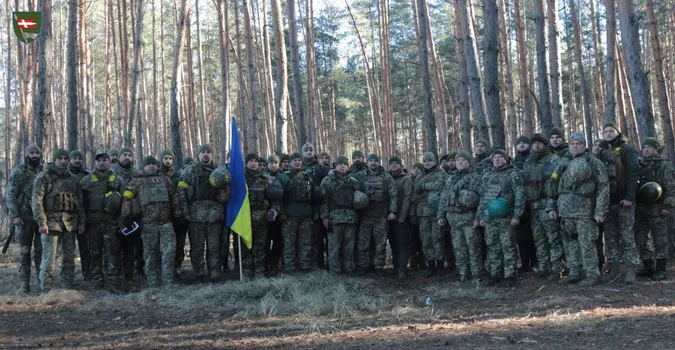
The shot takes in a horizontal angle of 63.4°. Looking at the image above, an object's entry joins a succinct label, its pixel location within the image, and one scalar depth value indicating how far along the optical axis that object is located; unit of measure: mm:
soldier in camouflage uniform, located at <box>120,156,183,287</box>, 8609
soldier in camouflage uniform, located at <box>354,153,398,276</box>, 9453
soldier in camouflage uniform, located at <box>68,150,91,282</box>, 8906
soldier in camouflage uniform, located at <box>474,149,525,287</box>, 8000
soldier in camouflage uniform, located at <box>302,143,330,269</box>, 10023
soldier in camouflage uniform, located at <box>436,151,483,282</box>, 8445
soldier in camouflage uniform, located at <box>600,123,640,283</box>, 7641
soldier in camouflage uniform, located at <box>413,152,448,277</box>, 9344
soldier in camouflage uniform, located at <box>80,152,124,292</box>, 8664
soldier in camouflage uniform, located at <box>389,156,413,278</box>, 9508
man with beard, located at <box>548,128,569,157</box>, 8500
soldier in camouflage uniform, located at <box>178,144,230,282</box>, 8883
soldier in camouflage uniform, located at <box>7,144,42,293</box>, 8375
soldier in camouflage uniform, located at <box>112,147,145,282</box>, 9320
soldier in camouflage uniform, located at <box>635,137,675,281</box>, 7840
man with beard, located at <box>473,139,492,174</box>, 9117
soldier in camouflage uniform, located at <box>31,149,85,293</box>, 8195
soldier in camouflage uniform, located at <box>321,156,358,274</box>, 9492
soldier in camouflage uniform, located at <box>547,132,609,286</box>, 7449
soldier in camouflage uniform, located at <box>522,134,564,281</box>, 8094
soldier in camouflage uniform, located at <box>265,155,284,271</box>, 9898
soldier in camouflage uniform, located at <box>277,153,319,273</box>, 9477
